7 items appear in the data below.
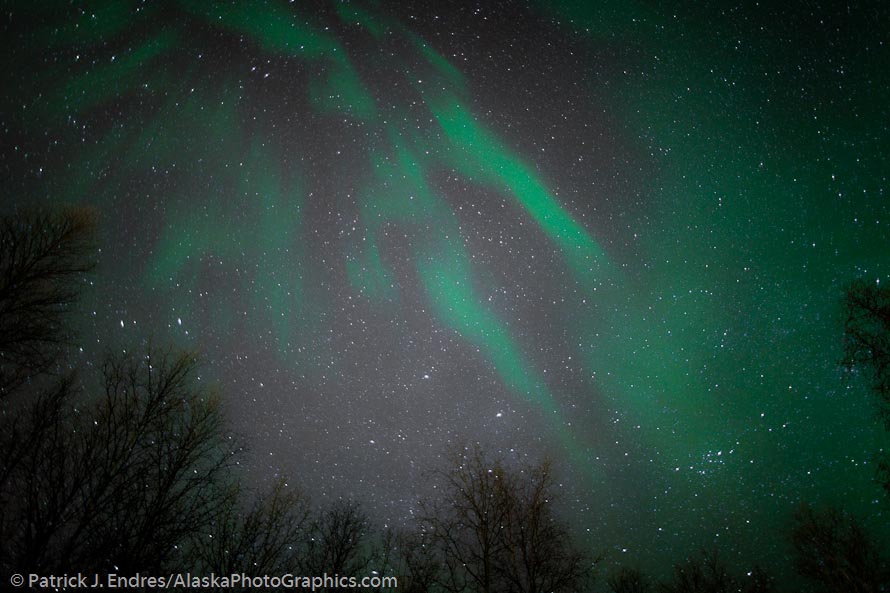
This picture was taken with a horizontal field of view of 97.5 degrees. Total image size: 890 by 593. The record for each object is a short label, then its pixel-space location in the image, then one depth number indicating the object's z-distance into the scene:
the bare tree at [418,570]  11.91
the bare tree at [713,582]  25.00
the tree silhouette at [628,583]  29.05
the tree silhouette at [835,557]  16.41
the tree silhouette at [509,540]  10.50
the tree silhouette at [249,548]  10.86
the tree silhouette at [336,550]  13.98
